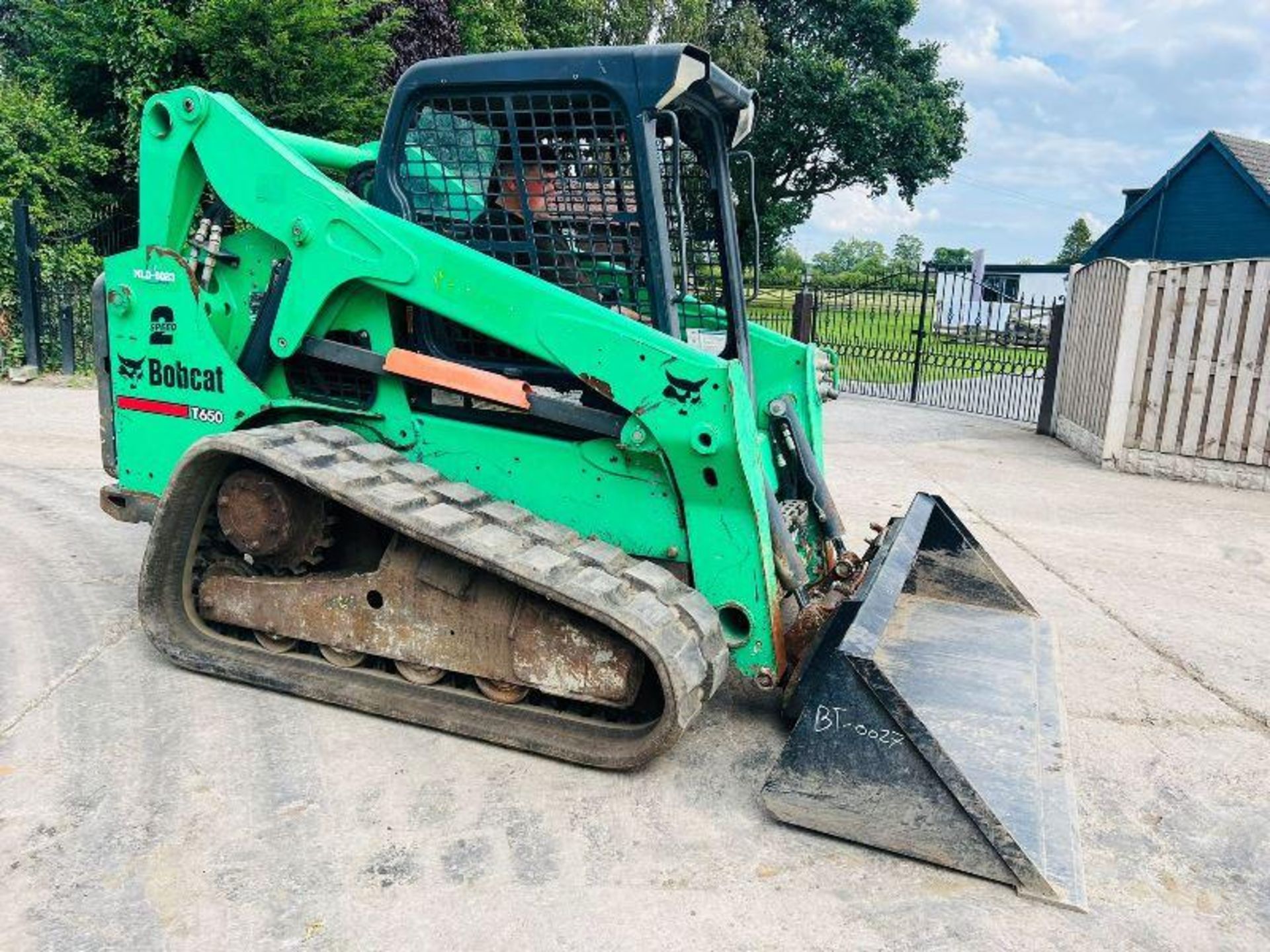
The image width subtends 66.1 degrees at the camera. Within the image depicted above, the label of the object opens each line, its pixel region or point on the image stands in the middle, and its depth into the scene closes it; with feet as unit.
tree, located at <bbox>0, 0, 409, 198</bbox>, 42.06
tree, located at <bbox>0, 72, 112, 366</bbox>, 39.73
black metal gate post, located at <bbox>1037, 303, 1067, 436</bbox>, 35.50
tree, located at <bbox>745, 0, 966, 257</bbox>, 100.37
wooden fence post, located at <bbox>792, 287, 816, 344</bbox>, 46.06
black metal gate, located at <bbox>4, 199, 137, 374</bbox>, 38.01
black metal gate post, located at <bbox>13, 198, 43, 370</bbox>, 37.42
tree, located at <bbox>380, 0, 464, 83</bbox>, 49.85
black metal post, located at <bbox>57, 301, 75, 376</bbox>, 38.01
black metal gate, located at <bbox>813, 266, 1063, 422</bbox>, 44.57
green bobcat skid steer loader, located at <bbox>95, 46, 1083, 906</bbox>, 9.39
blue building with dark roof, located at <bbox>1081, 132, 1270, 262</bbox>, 75.82
